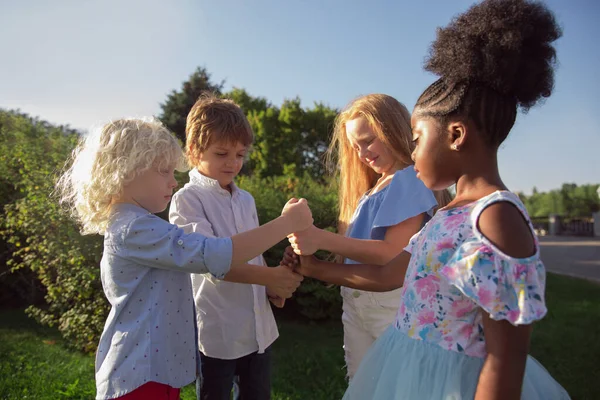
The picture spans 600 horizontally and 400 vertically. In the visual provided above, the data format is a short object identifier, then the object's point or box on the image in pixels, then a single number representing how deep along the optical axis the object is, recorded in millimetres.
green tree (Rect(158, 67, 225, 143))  21359
